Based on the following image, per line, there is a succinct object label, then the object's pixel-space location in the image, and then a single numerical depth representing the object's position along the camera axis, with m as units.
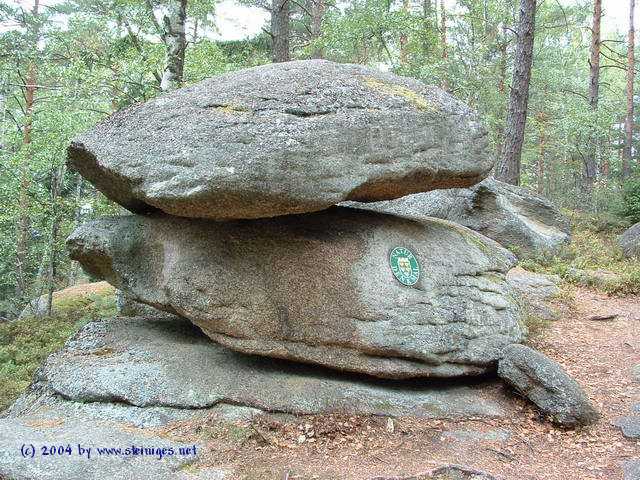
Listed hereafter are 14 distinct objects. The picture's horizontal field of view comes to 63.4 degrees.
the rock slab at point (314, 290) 5.28
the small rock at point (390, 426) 4.86
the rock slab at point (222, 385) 5.00
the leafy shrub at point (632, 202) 14.23
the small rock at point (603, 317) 8.03
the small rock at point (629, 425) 5.00
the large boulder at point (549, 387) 5.11
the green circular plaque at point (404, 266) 5.71
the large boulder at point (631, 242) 11.30
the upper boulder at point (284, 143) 4.54
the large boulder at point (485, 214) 10.45
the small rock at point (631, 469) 4.34
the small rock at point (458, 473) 4.12
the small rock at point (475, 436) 4.80
